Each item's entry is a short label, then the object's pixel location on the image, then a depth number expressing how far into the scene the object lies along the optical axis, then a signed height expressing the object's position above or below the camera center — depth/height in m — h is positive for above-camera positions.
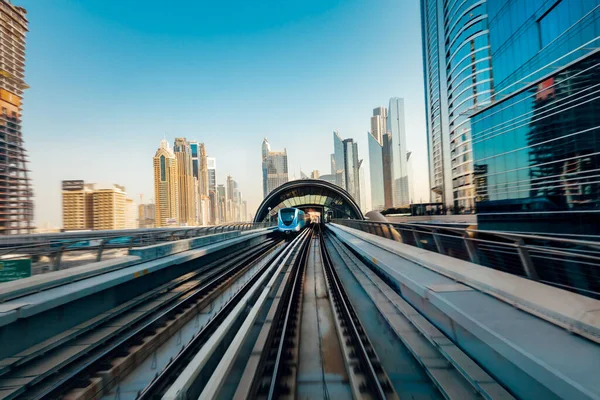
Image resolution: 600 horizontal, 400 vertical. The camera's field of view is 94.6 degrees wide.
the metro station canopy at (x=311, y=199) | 61.16 +2.84
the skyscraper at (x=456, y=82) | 35.00 +17.71
